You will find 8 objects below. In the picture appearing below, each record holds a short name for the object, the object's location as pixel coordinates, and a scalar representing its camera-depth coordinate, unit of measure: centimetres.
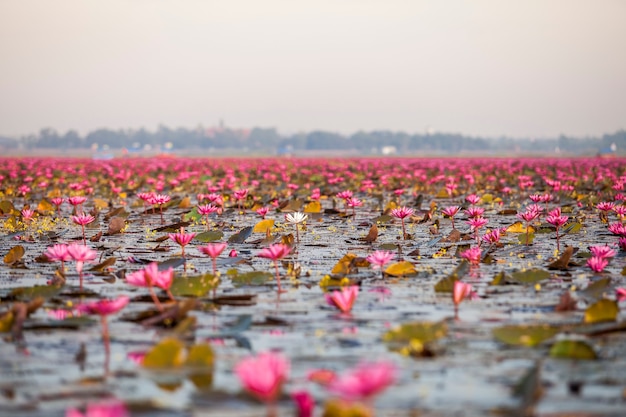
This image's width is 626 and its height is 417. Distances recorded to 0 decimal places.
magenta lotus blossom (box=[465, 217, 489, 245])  1579
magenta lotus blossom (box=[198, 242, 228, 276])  1122
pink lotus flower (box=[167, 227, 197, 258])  1311
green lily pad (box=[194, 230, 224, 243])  1677
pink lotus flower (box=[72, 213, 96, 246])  1589
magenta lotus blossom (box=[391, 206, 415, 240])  1678
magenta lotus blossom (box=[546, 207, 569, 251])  1552
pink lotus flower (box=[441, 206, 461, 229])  1823
